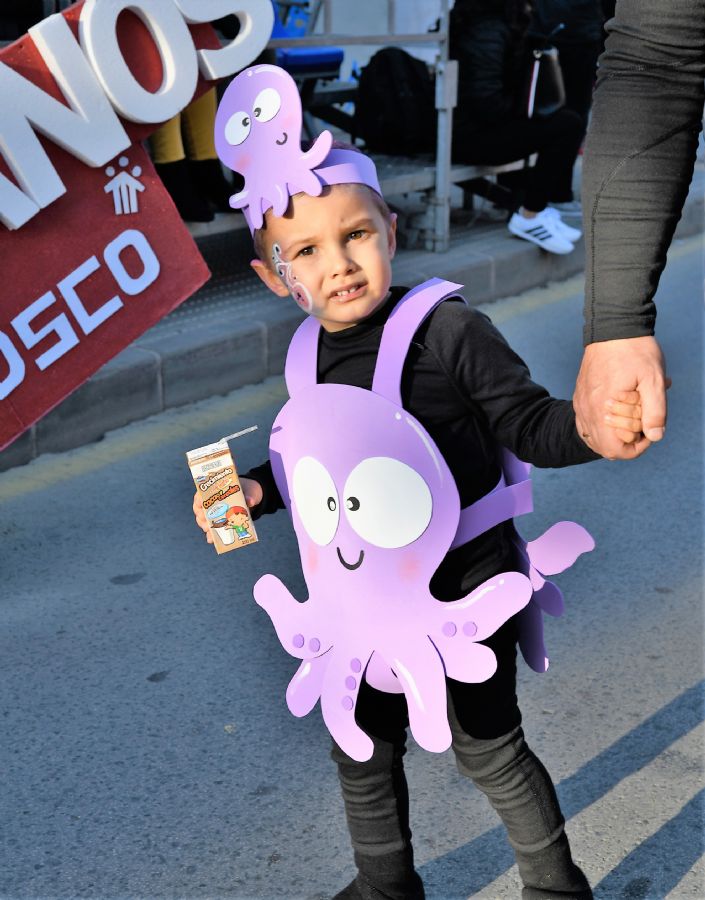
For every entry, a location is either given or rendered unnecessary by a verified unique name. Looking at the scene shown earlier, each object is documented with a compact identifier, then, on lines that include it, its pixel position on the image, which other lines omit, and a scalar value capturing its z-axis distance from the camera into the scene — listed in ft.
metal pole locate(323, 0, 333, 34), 21.23
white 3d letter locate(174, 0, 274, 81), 15.64
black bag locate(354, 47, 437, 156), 22.36
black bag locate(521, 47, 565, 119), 22.62
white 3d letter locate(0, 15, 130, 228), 13.62
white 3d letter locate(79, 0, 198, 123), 14.16
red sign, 14.02
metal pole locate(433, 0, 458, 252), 21.72
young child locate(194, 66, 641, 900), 6.76
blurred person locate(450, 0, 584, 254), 22.34
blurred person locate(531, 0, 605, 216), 25.71
